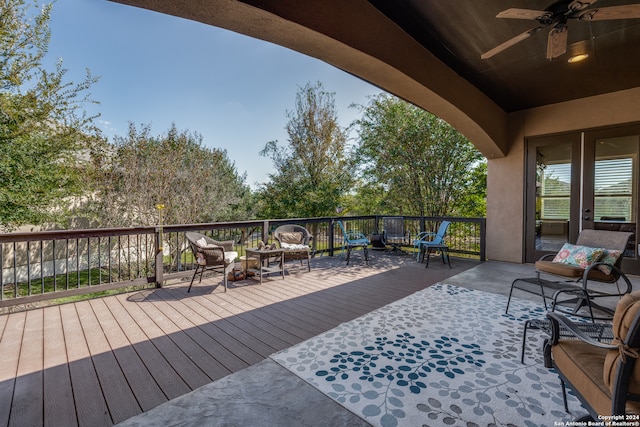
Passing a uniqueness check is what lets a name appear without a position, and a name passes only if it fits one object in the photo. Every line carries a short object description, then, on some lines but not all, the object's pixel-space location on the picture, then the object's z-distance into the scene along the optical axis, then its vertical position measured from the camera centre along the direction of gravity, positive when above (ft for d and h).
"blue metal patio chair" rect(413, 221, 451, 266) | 18.29 -2.11
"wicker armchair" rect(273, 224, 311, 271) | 16.35 -1.87
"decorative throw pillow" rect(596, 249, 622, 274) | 10.41 -1.80
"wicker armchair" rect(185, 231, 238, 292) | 12.90 -2.18
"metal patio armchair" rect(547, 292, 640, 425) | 3.51 -2.32
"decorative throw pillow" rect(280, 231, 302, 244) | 17.28 -1.66
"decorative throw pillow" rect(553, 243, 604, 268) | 11.07 -1.85
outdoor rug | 5.50 -3.94
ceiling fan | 8.25 +6.08
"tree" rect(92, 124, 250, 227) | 22.43 +2.58
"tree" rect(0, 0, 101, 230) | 17.76 +5.78
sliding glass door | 15.94 +1.43
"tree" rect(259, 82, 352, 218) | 32.24 +6.05
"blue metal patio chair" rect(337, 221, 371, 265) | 19.27 -2.12
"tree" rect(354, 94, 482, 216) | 23.88 +4.69
